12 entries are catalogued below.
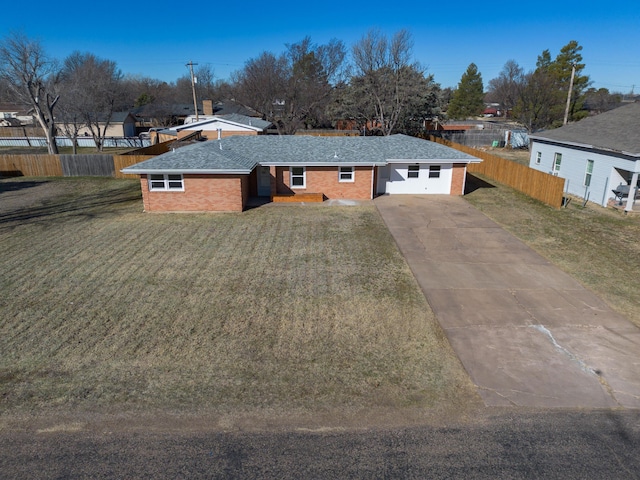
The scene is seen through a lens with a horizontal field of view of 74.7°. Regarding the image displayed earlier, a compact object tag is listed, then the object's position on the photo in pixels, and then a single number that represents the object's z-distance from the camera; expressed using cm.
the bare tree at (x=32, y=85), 3549
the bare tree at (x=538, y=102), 4509
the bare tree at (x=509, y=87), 6925
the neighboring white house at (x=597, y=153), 2048
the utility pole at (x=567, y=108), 4115
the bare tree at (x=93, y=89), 4278
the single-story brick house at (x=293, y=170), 2061
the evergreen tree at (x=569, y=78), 4697
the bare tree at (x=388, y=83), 4731
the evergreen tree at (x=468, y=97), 8600
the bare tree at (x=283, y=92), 5779
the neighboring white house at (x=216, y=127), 4334
